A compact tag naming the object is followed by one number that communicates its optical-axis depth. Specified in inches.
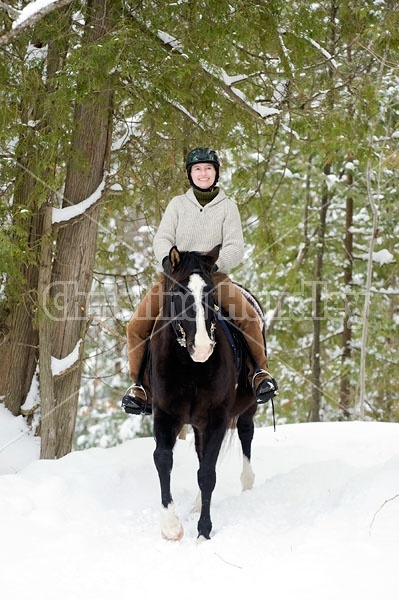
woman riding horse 404.5
